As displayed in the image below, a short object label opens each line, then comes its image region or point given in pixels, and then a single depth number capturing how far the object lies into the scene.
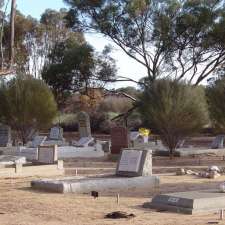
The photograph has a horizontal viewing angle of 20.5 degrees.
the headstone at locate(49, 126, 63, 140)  32.66
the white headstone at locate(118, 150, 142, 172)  15.73
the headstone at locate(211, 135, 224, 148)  28.88
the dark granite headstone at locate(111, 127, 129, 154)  25.83
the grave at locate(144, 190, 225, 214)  10.82
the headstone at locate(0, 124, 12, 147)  30.79
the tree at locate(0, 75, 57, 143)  33.00
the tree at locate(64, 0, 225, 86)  44.72
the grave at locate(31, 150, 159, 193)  14.31
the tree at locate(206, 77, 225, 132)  28.41
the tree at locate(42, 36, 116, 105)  46.97
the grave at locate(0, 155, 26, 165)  19.73
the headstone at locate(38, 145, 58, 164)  19.22
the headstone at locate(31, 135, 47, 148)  28.56
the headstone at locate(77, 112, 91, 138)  31.72
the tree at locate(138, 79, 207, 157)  25.70
